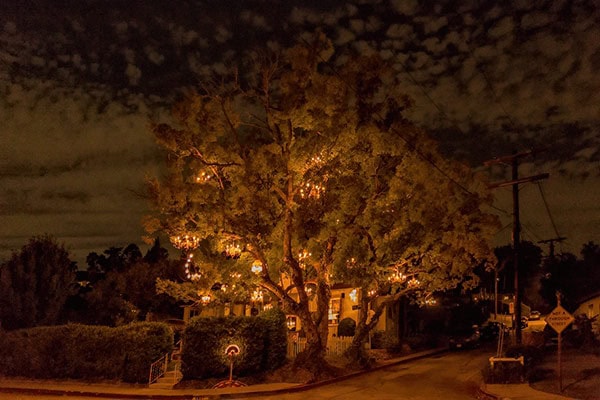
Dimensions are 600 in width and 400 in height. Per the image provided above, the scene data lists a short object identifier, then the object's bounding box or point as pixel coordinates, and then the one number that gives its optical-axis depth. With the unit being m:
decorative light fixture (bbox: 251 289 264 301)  23.11
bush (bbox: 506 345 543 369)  21.31
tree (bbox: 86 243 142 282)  58.59
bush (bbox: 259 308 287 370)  21.94
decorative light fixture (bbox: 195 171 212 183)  20.98
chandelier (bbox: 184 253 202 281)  22.42
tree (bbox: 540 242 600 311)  52.31
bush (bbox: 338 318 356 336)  32.84
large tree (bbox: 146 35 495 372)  20.12
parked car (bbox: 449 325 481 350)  38.41
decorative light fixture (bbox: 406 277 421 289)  25.14
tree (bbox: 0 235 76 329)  26.59
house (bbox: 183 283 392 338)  34.72
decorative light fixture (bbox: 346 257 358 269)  21.94
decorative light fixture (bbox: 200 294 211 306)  21.66
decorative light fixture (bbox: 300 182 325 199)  21.31
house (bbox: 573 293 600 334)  44.36
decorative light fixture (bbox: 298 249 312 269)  22.20
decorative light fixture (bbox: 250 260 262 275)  21.69
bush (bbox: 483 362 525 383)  19.55
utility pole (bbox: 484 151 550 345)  25.28
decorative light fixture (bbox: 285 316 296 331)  29.55
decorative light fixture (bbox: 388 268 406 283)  23.84
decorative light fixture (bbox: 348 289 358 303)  33.69
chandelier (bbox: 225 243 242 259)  21.39
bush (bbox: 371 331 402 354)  32.03
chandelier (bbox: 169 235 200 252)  20.77
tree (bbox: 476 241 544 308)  65.62
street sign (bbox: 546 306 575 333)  16.48
